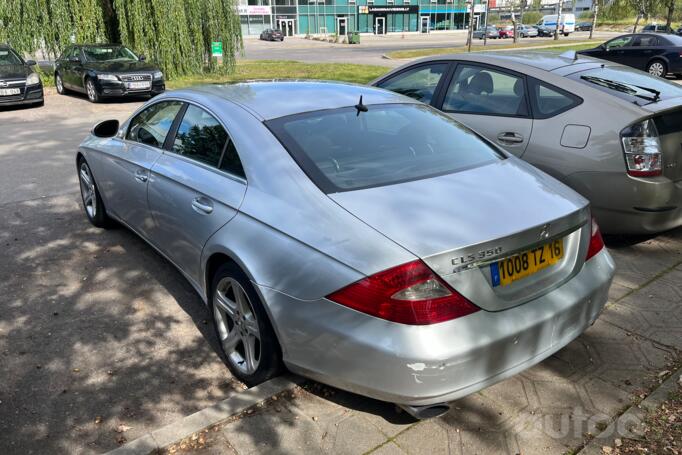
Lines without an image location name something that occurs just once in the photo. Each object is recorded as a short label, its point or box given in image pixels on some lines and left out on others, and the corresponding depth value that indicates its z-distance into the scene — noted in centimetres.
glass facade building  7212
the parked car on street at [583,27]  7525
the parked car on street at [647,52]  1838
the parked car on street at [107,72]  1433
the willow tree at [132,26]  1681
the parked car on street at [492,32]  6506
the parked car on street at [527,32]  6538
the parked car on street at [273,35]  6288
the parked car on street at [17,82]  1321
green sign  1961
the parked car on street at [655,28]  3692
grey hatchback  420
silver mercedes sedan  223
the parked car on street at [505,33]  6641
